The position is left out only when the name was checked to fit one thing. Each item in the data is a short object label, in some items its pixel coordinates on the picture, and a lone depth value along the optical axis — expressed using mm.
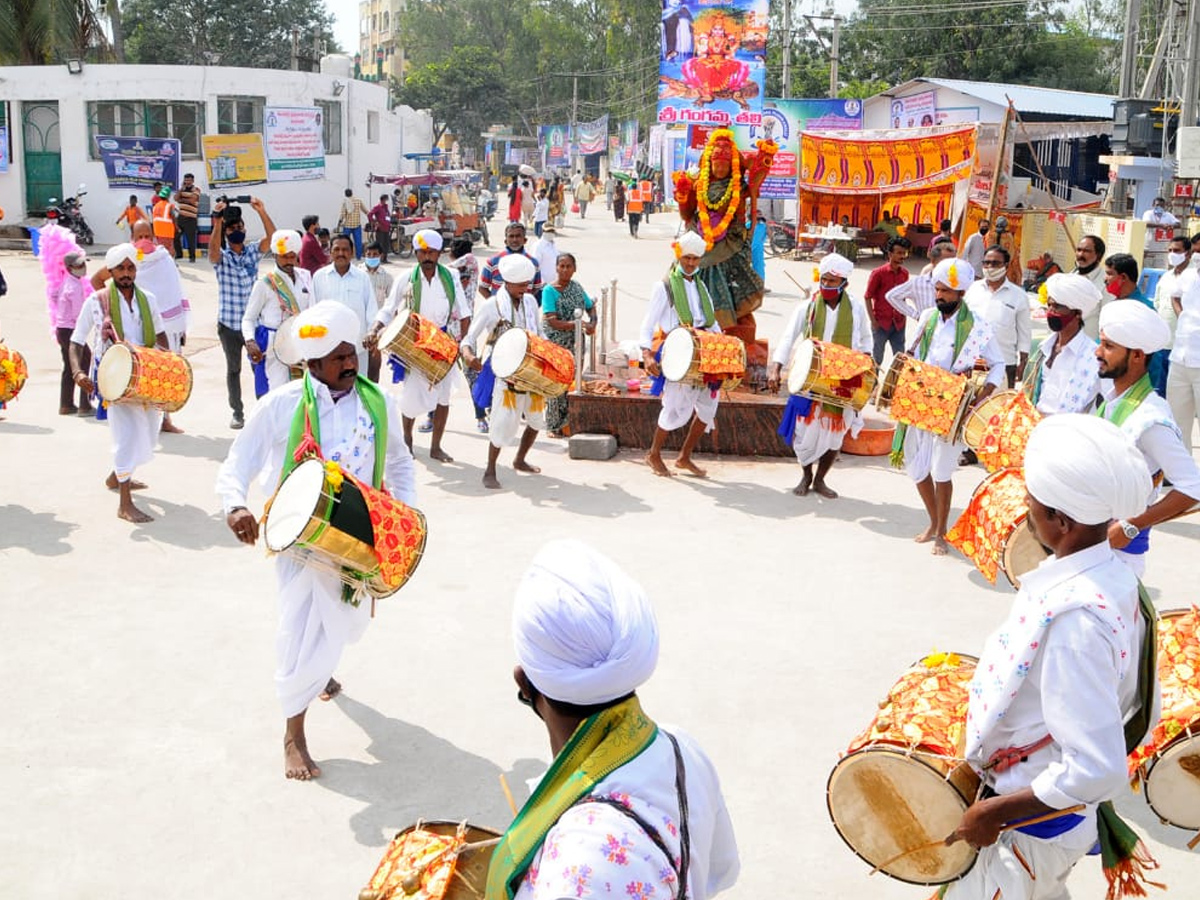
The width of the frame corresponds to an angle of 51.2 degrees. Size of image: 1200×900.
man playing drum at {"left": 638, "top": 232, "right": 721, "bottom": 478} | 9422
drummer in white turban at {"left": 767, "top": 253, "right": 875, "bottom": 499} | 8859
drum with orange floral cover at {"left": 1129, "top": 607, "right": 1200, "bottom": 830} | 3400
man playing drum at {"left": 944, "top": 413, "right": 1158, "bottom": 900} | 2648
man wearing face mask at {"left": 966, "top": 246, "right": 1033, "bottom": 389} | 9633
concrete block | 10227
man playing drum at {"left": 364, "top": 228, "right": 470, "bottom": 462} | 9883
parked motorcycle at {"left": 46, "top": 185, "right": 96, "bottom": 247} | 24812
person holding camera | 10578
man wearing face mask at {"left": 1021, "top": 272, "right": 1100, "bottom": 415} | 6141
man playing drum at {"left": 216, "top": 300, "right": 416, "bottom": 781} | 4730
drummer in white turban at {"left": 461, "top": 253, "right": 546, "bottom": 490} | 9344
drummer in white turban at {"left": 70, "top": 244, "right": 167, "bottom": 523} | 8289
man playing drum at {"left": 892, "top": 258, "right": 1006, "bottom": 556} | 7766
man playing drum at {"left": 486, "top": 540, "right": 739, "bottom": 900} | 2072
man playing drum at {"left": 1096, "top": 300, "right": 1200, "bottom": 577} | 4465
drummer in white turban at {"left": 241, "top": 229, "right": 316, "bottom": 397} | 9789
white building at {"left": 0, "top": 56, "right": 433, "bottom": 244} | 26328
